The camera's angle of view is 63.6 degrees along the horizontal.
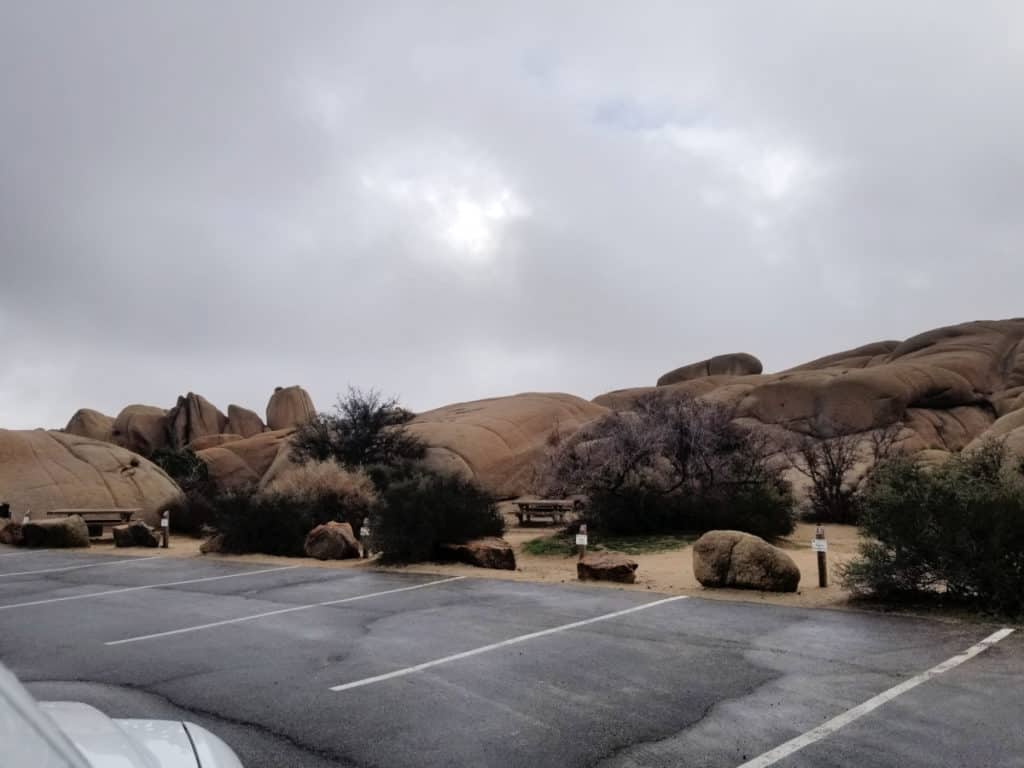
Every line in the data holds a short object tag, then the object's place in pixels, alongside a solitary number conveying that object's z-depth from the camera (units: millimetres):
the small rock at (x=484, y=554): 15039
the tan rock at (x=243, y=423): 63750
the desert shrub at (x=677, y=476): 18750
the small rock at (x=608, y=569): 12516
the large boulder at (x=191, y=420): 60219
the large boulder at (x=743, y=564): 11023
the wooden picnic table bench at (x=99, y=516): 25811
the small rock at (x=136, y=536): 22203
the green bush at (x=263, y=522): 18906
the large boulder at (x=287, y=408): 65438
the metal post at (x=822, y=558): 11250
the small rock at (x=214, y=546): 19281
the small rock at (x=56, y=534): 22391
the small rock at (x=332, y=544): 17516
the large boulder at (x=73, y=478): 28984
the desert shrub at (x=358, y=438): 32594
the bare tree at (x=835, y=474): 23156
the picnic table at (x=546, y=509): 23641
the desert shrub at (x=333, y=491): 21984
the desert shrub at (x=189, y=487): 27094
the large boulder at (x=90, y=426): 60906
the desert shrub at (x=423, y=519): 15602
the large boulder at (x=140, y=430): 60312
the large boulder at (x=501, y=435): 34781
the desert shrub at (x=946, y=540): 8906
